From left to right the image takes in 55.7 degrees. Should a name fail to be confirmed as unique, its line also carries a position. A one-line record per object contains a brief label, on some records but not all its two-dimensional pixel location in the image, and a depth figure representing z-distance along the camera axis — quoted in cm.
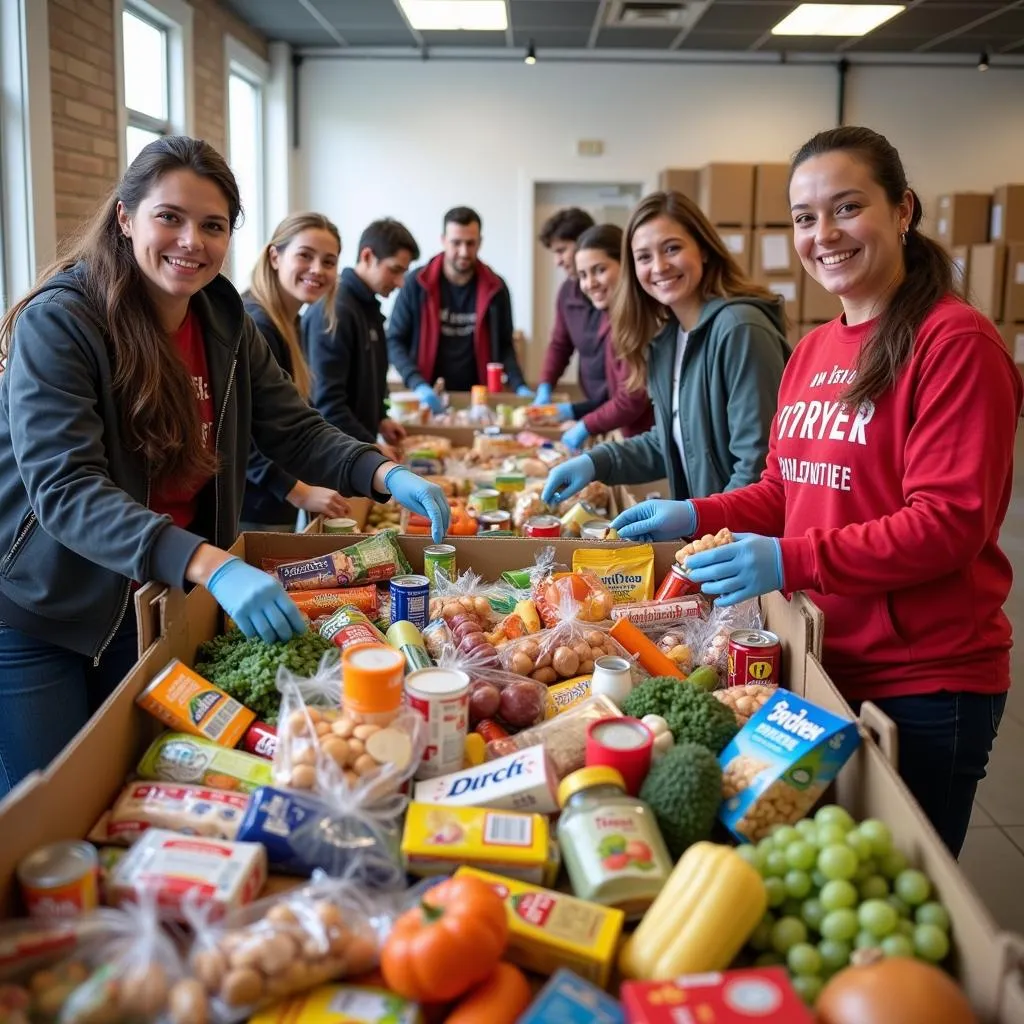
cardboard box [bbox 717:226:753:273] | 739
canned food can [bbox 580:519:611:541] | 236
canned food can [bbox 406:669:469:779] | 122
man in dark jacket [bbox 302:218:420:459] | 350
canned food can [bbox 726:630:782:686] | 150
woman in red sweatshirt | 136
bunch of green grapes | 93
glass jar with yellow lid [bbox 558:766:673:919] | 101
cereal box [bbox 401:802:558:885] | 104
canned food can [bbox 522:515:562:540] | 225
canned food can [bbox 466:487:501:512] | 256
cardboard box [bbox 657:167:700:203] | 770
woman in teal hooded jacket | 231
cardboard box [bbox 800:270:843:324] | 753
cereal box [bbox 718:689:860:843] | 115
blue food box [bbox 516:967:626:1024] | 82
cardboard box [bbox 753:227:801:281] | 741
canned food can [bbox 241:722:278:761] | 130
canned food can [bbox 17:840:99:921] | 93
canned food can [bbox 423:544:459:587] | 191
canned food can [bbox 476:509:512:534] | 239
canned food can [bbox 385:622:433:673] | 148
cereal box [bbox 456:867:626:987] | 93
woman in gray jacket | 143
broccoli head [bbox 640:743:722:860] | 111
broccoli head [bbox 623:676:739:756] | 126
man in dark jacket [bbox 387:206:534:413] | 507
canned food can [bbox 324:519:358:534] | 222
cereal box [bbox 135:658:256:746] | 130
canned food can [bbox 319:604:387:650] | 155
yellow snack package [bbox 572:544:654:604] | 193
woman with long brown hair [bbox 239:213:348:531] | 298
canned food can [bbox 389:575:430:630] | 169
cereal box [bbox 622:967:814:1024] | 80
